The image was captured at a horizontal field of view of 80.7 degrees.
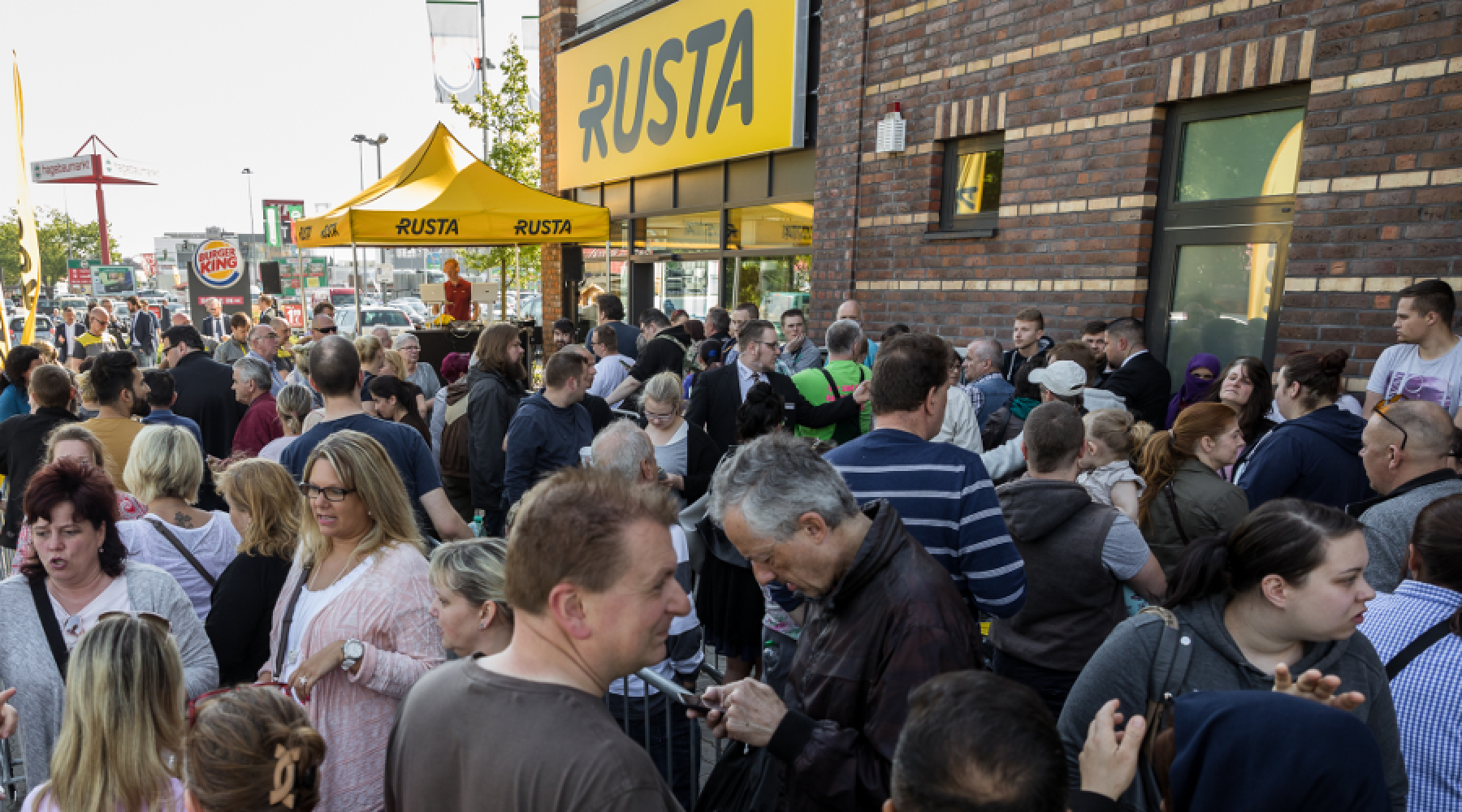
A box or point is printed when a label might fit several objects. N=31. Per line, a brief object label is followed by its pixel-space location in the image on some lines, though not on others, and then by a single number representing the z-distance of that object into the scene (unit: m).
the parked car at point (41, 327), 22.66
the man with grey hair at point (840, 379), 5.68
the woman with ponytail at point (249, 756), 1.83
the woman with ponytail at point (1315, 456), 3.89
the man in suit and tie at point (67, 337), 15.55
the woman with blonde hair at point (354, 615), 2.50
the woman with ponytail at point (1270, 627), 1.96
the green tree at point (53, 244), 51.22
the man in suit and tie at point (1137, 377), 5.81
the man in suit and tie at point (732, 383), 5.75
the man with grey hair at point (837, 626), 1.84
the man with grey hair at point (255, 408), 5.59
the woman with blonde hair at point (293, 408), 5.21
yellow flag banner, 8.91
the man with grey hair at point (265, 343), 8.12
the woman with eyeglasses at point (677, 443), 4.60
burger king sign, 16.52
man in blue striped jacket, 2.79
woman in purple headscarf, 5.53
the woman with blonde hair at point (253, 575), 2.96
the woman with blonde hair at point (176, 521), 3.35
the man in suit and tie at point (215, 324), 15.67
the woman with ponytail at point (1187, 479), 3.56
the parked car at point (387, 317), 25.16
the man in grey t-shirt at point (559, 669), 1.33
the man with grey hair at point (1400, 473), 3.05
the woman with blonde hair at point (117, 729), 2.04
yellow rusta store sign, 9.45
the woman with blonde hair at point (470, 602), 2.50
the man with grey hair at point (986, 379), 5.87
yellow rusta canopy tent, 9.59
